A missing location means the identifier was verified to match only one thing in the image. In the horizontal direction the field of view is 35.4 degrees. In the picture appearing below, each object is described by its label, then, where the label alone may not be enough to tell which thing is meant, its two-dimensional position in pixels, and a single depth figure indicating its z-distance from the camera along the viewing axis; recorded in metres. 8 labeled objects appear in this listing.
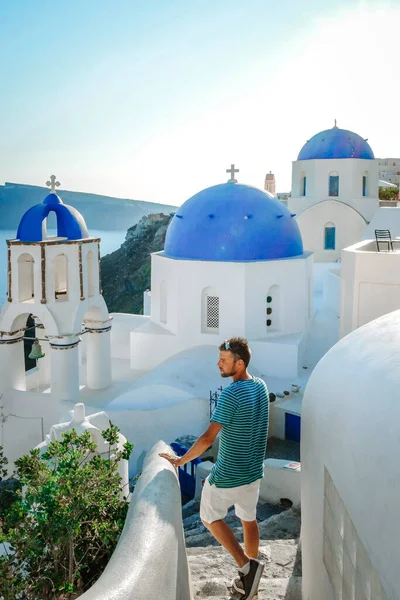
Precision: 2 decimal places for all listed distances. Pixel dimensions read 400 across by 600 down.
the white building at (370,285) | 7.67
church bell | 13.16
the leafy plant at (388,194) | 30.31
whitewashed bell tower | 12.45
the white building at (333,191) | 22.52
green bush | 3.61
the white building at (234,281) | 14.27
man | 3.85
